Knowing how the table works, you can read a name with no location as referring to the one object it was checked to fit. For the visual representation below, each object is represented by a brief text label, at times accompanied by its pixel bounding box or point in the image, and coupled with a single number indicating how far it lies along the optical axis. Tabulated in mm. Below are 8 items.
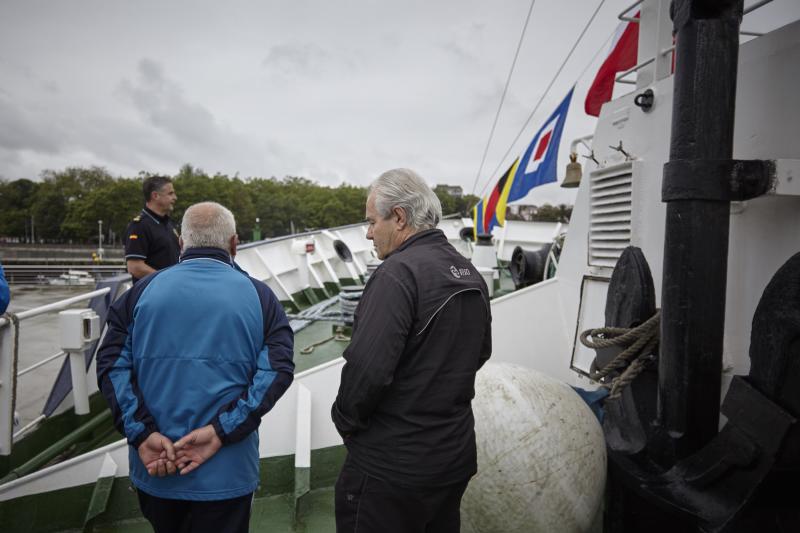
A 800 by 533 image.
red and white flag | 5074
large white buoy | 2062
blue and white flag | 5805
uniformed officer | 3984
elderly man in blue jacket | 1749
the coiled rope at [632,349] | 2357
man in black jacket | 1495
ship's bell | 4387
